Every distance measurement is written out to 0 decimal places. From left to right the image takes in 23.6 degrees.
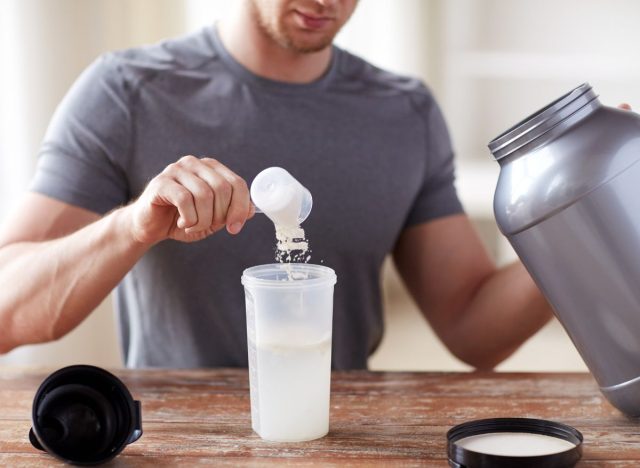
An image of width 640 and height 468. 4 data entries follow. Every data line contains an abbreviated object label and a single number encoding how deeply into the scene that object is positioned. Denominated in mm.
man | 1922
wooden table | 1477
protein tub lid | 1400
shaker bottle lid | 1461
